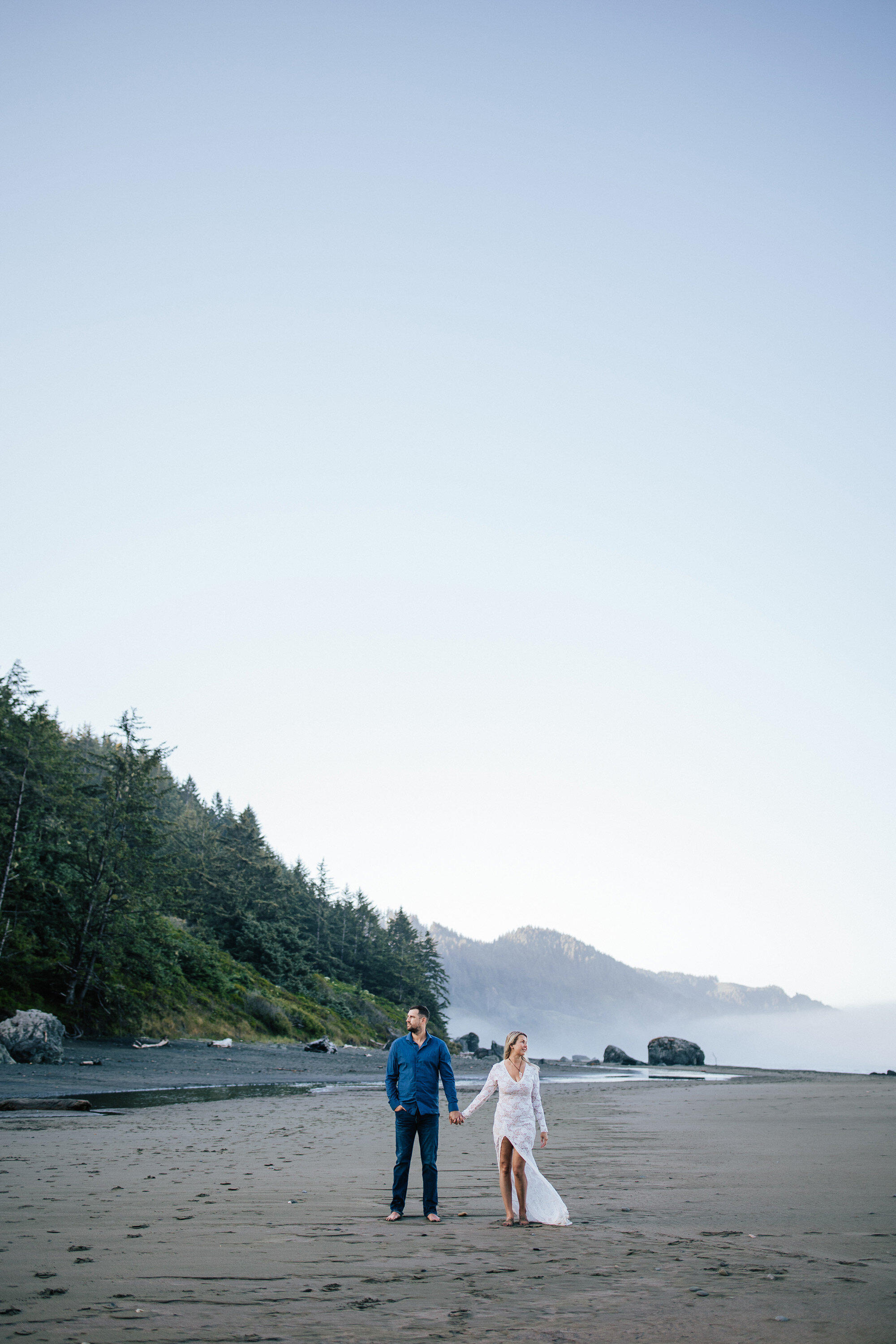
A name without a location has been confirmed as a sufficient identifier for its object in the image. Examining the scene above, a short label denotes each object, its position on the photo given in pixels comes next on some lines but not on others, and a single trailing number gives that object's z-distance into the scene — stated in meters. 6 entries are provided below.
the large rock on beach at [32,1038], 24.80
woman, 7.40
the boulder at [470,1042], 78.25
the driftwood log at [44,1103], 15.91
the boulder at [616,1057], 65.56
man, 8.22
